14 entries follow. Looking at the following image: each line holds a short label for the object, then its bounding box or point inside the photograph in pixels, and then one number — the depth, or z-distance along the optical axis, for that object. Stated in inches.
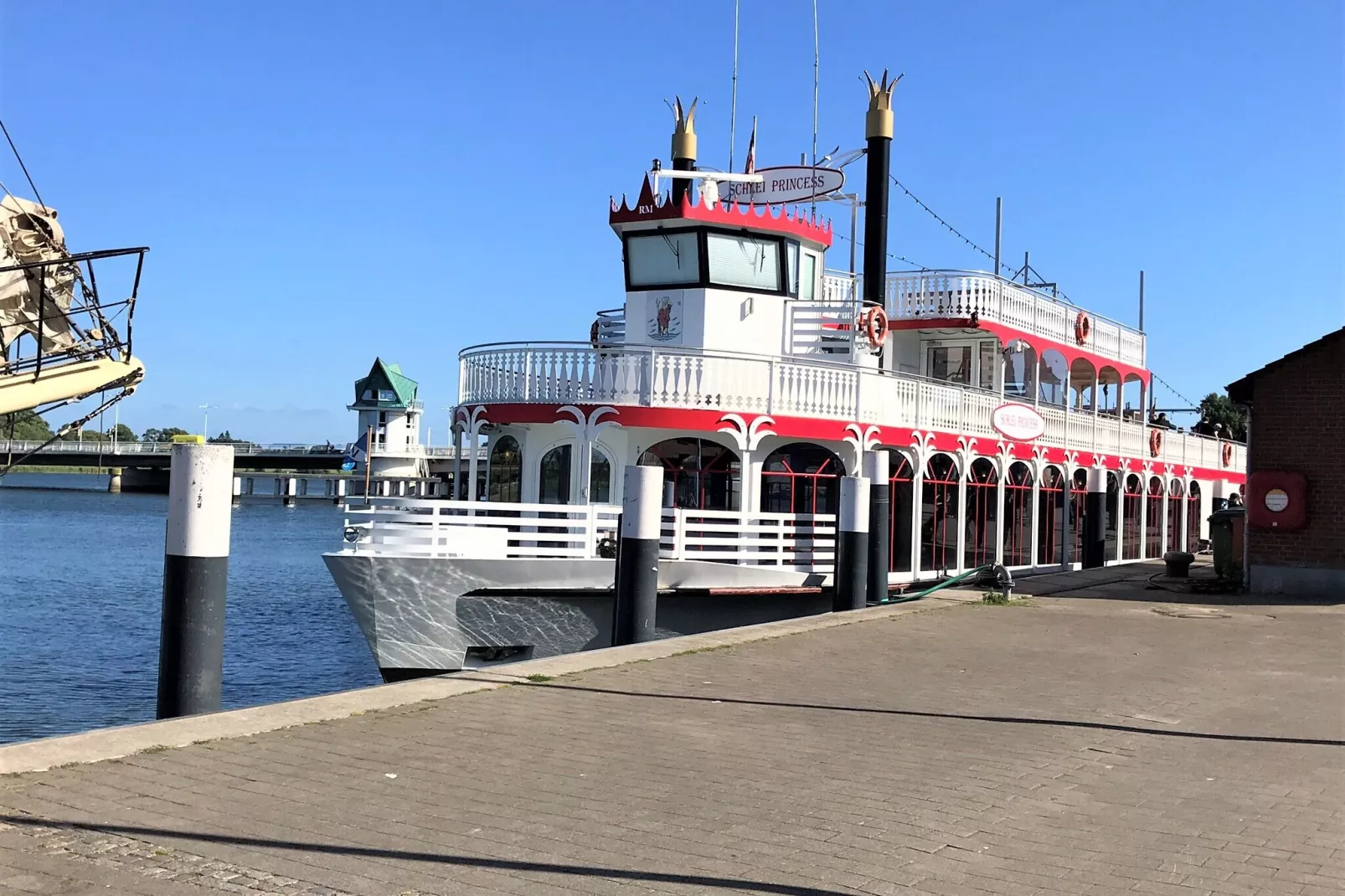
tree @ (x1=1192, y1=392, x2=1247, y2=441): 3267.7
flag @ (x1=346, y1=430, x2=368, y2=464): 4098.2
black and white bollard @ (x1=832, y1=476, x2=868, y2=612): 629.0
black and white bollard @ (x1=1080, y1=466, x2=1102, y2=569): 1010.7
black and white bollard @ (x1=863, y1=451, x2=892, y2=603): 674.2
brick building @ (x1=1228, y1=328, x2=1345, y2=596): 748.0
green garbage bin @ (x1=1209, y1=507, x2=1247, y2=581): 885.8
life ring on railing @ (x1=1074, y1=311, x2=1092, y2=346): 1068.5
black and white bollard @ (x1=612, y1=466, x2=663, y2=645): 500.7
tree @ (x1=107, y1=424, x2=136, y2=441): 6953.7
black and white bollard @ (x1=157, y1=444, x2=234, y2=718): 325.7
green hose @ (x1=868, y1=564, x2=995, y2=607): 682.8
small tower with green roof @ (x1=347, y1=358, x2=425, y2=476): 4682.6
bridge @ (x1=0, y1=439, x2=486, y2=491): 4547.2
